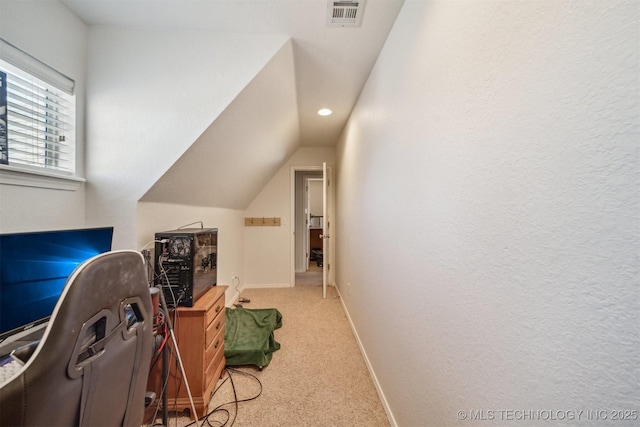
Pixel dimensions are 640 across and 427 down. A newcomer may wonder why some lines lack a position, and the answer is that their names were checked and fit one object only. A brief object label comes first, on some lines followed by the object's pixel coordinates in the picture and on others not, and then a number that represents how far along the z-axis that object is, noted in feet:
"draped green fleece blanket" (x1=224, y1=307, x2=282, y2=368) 6.62
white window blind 4.00
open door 11.19
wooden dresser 5.00
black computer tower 5.21
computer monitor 2.88
